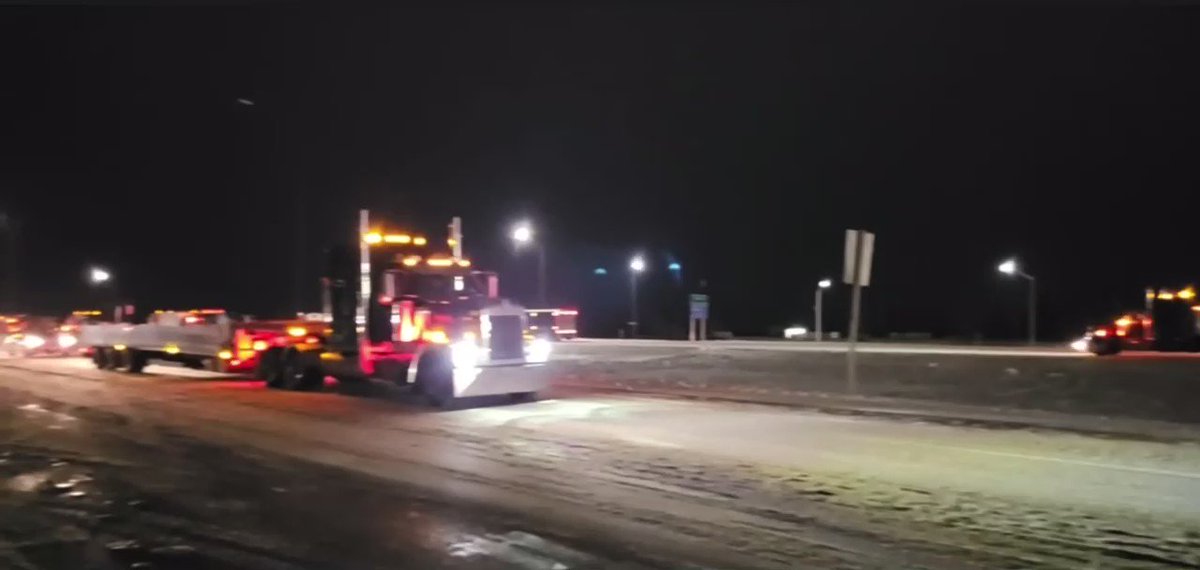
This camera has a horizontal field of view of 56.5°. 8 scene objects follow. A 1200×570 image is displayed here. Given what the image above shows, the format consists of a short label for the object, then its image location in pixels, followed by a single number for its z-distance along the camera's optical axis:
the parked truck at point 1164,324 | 41.81
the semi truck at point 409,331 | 20.89
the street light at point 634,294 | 70.25
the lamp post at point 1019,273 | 62.75
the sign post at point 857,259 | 20.50
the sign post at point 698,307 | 45.91
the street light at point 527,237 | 47.72
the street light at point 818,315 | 64.70
